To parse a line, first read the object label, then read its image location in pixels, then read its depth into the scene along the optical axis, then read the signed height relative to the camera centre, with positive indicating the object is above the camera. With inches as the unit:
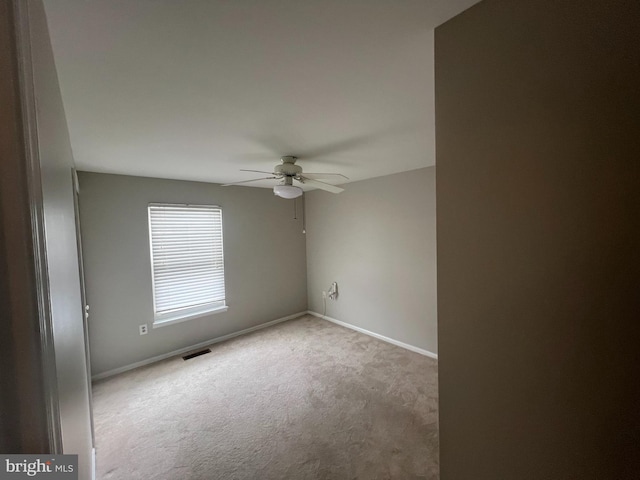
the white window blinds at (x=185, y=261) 130.0 -14.4
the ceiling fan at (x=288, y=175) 91.4 +21.4
